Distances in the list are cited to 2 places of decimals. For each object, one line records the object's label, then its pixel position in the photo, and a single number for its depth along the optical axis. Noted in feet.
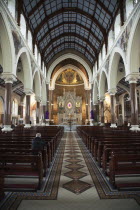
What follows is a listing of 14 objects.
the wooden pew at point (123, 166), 11.68
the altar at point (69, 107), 115.23
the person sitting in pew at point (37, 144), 15.47
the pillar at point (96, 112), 91.34
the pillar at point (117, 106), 97.98
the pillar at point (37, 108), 77.42
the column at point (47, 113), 90.74
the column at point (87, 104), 107.34
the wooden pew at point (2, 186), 10.38
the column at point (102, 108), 75.80
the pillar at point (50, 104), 107.04
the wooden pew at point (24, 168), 11.61
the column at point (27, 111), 57.62
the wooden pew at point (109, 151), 14.23
